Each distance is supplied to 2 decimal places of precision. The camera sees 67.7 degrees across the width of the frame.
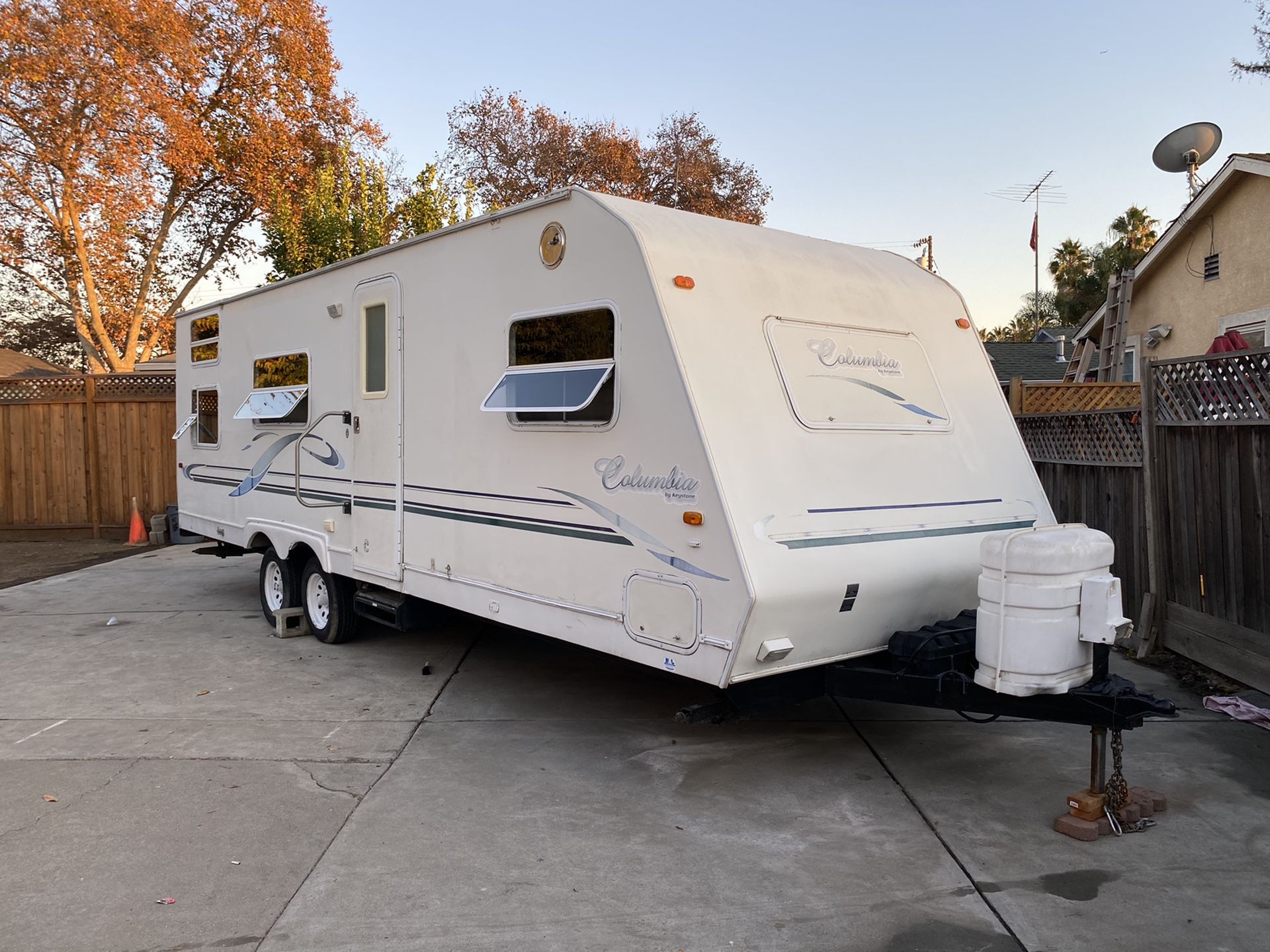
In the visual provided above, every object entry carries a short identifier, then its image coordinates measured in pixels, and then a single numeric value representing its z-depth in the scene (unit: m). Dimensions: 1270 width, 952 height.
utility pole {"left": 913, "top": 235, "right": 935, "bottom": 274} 32.06
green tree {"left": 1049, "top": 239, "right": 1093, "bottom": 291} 39.12
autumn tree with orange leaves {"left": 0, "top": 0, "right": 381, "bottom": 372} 16.50
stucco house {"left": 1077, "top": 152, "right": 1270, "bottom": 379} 11.45
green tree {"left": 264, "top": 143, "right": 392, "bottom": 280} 16.17
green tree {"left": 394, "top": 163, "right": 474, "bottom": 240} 16.92
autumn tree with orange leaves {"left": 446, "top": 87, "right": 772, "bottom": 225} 23.64
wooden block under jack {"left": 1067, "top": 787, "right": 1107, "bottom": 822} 3.95
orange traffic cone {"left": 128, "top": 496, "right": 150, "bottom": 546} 13.77
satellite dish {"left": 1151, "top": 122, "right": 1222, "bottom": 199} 12.73
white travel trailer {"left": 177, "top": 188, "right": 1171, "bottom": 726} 4.15
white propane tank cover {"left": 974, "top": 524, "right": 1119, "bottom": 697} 3.81
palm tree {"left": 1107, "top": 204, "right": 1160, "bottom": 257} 33.44
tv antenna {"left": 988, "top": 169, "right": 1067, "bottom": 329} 31.02
